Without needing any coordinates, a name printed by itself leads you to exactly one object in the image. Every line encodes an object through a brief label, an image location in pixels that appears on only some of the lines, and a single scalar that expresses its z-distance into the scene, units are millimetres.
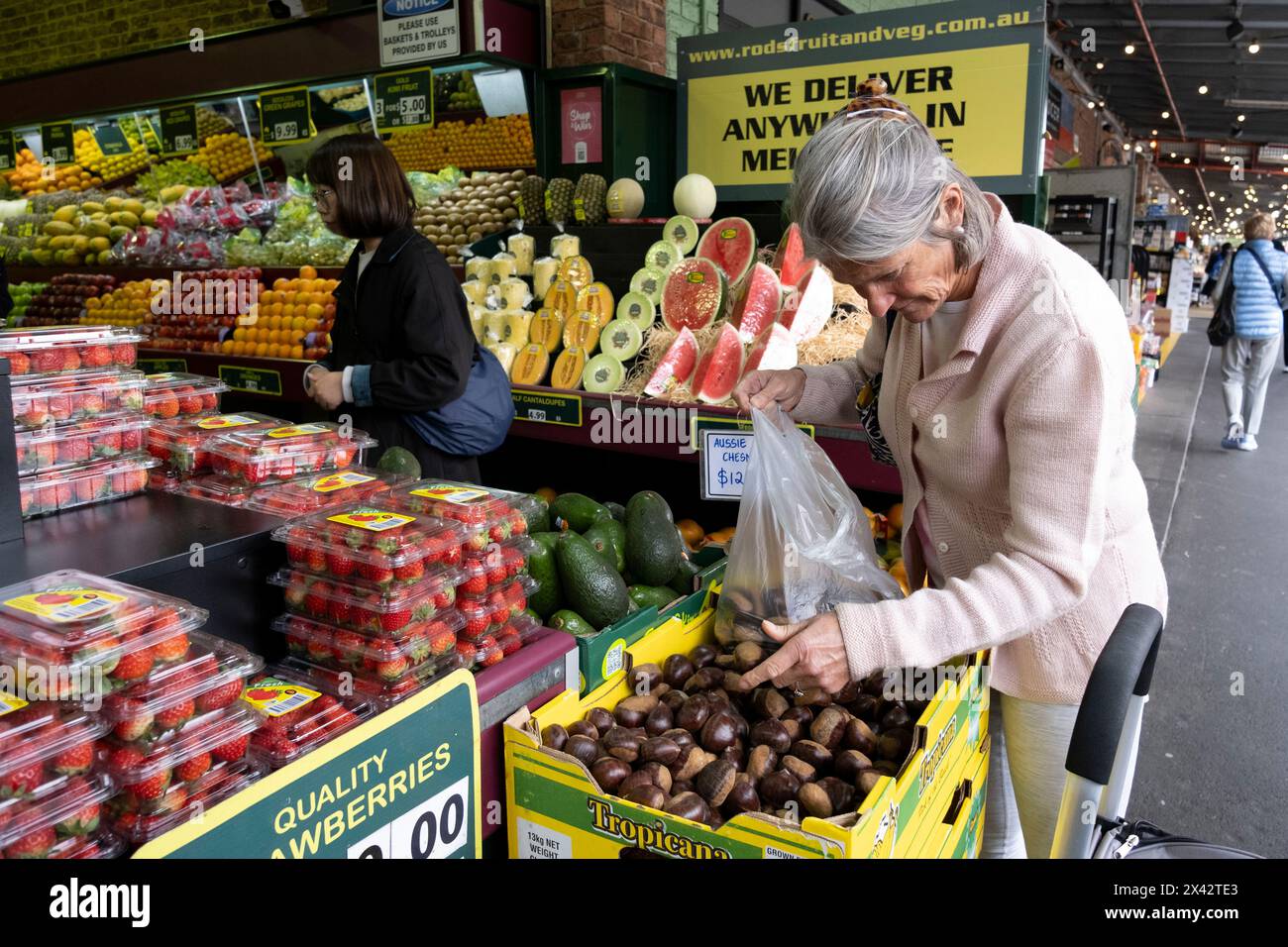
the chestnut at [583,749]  1519
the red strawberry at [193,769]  1150
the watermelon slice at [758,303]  3896
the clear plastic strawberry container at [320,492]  1694
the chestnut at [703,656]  1878
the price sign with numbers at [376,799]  1029
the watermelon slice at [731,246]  4199
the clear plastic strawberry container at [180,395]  1996
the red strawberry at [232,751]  1199
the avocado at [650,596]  2162
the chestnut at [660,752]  1542
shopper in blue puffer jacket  7625
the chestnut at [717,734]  1605
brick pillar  5031
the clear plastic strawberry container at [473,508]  1621
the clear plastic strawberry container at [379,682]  1448
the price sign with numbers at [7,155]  7680
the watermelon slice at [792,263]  4039
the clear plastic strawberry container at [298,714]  1276
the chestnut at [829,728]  1618
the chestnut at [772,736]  1601
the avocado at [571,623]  1894
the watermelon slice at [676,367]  3742
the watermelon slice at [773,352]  3564
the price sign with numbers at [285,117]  5578
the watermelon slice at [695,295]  4027
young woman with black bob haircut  2762
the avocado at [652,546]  2254
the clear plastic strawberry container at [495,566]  1594
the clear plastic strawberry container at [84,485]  1635
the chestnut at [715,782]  1468
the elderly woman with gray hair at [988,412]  1312
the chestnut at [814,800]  1416
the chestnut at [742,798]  1449
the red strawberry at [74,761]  1050
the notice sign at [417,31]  4637
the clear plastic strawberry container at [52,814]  985
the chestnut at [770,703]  1676
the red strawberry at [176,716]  1150
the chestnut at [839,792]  1439
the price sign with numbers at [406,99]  4883
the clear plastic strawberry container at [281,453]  1803
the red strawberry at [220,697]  1201
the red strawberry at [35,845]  987
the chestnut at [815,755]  1556
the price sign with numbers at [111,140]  7230
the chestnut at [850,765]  1515
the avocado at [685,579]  2314
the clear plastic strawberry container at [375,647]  1451
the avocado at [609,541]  2203
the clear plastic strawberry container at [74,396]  1635
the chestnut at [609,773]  1472
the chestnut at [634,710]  1683
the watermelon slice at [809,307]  3729
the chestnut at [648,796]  1397
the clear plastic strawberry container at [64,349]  1694
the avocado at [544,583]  1976
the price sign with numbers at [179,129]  6281
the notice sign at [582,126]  4984
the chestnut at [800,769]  1513
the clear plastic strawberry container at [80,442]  1626
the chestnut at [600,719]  1641
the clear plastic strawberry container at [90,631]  1100
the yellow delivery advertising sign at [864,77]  4016
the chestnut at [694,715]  1646
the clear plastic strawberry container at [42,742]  1005
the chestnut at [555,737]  1526
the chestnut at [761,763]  1538
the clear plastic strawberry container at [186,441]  1854
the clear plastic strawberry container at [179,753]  1095
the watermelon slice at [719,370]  3656
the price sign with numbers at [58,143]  7199
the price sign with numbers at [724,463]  2689
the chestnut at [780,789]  1471
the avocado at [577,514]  2328
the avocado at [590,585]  1947
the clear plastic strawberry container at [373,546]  1461
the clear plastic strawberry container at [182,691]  1117
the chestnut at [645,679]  1780
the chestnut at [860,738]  1607
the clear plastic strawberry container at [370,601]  1455
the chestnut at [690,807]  1380
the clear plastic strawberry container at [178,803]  1090
